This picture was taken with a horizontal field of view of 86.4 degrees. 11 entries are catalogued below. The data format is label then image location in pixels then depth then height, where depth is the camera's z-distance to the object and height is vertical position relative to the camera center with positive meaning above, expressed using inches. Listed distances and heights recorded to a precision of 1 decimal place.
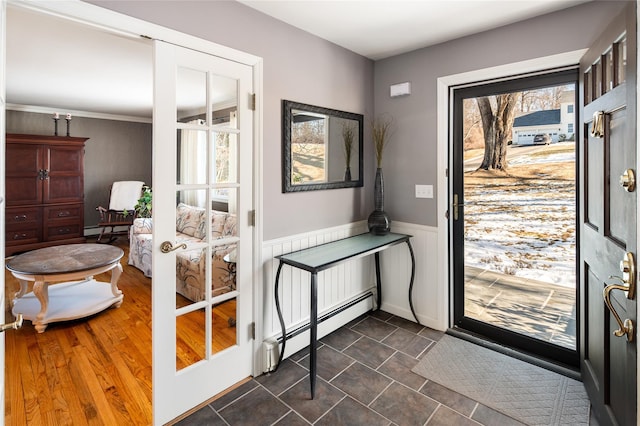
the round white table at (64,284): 115.6 -27.5
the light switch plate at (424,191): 114.0 +5.8
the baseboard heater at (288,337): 90.6 -36.2
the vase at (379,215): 116.5 -2.3
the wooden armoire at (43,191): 209.0 +11.9
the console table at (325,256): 82.7 -13.0
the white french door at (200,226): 71.2 -4.0
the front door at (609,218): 47.6 -1.9
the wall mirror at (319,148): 96.4 +19.2
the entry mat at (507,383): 75.0 -44.1
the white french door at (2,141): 43.0 +9.4
